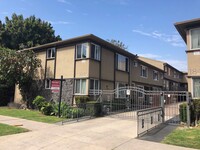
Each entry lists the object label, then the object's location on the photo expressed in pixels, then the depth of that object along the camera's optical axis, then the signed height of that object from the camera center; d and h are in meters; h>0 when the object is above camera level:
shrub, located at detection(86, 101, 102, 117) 11.47 -1.34
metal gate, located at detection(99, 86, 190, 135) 7.52 -1.38
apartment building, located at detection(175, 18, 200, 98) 9.69 +2.43
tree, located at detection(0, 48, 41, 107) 14.89 +2.06
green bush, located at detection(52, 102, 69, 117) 11.03 -1.40
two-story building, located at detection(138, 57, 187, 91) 29.06 +3.14
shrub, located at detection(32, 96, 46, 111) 13.27 -1.01
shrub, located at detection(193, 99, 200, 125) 8.90 -1.08
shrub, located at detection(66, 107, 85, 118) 10.66 -1.59
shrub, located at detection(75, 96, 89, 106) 12.88 -0.77
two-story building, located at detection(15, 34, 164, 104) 13.62 +2.36
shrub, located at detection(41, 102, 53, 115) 11.80 -1.48
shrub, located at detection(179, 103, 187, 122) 8.95 -1.21
